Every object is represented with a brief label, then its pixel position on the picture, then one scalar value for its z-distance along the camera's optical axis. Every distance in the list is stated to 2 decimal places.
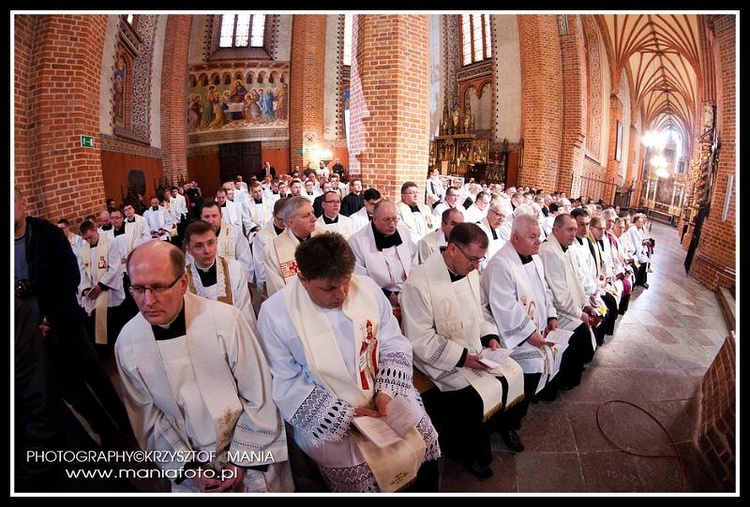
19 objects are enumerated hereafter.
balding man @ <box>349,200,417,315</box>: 3.56
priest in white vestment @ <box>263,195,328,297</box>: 3.27
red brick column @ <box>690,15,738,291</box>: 5.59
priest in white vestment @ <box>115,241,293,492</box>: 1.60
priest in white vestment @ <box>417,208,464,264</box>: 3.79
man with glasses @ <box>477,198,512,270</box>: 4.79
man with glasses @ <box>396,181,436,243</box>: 5.34
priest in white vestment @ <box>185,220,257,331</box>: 2.48
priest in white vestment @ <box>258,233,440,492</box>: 1.66
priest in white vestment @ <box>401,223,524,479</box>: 2.25
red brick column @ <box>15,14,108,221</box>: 5.01
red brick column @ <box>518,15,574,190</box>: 11.32
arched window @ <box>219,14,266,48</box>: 15.85
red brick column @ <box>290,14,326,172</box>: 15.07
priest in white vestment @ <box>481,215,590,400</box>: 2.70
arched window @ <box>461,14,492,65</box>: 16.12
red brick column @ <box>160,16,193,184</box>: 12.76
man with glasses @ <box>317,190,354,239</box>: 4.33
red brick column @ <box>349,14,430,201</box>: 5.70
